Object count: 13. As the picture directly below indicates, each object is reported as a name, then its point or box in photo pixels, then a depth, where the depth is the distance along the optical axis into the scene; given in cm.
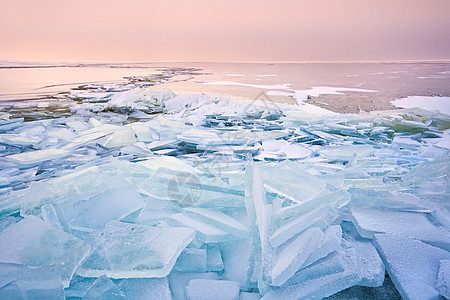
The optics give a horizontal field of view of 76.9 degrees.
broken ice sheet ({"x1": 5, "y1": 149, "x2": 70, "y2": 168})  244
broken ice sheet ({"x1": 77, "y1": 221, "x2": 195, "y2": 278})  103
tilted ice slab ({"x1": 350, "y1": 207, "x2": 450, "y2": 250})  119
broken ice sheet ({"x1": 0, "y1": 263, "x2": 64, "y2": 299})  93
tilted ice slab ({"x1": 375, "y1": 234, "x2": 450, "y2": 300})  95
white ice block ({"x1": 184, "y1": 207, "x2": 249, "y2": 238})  124
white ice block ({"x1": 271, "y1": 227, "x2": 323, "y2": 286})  96
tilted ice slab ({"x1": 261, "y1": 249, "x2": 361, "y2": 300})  96
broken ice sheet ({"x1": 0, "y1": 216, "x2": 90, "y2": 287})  105
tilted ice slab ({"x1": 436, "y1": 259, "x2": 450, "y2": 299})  91
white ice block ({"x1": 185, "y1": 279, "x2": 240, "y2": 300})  99
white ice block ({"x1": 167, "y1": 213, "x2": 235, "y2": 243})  120
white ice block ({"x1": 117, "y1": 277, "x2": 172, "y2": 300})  98
